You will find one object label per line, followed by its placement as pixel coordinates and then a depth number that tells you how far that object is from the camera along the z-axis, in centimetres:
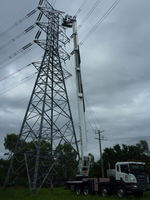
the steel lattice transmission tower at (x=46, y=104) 1701
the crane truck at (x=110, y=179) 1409
